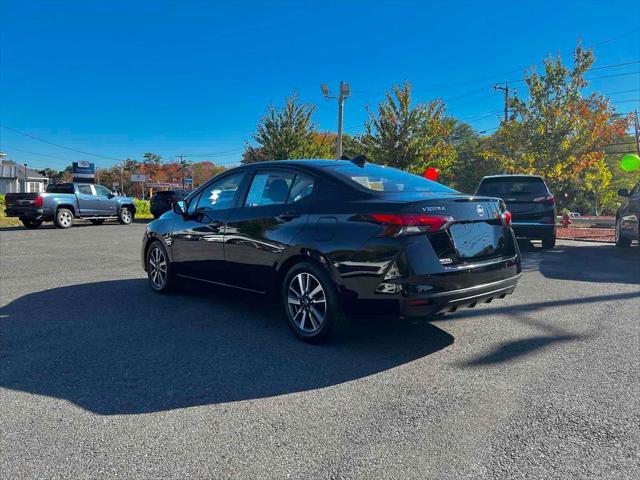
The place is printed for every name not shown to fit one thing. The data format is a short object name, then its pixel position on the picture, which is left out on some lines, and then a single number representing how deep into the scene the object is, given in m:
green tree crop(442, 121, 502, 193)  53.81
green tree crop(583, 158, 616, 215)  35.96
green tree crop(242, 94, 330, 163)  28.19
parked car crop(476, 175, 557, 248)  10.20
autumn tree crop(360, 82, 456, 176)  23.47
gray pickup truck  18.14
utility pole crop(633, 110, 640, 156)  19.50
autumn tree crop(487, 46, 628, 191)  20.27
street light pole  27.70
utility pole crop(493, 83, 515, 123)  27.72
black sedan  3.65
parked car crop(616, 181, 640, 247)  10.21
